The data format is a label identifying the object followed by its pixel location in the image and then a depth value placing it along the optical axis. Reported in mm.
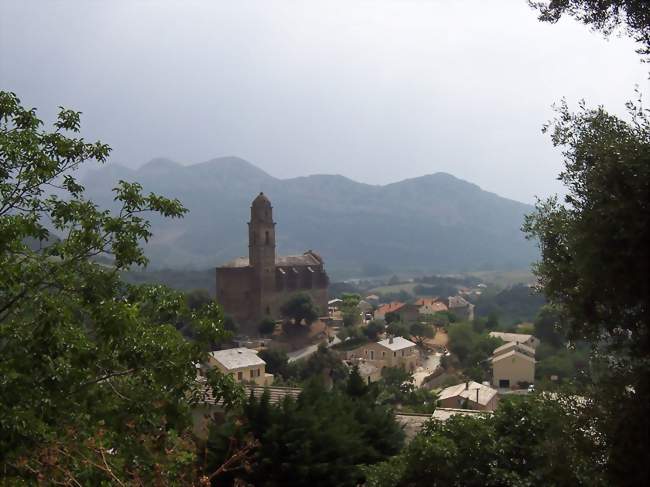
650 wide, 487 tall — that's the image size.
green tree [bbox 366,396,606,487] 9500
